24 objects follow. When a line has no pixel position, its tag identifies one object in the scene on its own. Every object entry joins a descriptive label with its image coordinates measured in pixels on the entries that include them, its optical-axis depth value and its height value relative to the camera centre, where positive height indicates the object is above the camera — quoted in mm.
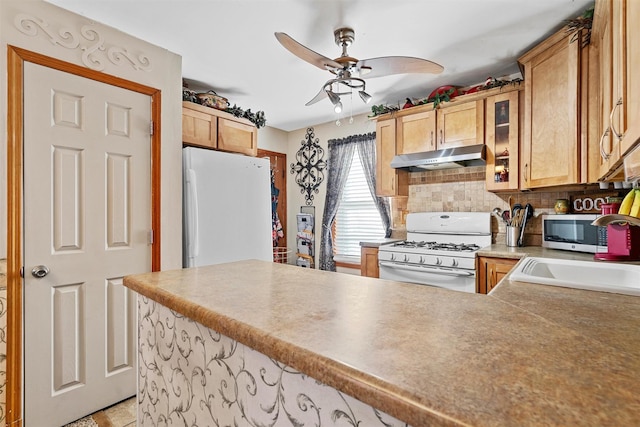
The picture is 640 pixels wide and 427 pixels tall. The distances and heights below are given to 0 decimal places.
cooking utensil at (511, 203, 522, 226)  2823 -15
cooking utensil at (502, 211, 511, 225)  2958 -61
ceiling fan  1944 +920
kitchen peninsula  374 -214
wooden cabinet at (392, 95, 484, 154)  2902 +806
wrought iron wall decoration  4395 +611
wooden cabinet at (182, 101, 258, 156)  2807 +751
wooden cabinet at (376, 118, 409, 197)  3422 +489
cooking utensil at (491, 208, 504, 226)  3020 -26
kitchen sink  1460 -293
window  3994 -92
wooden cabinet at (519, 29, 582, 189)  2092 +677
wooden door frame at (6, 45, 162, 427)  1694 -82
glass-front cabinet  2672 +597
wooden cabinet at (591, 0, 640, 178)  1057 +540
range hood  2812 +472
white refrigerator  2492 +17
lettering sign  2453 +67
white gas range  2572 -342
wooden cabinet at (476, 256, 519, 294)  2383 -454
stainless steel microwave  2101 -165
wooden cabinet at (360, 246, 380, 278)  3213 -524
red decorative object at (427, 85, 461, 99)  3008 +1126
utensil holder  2752 -211
